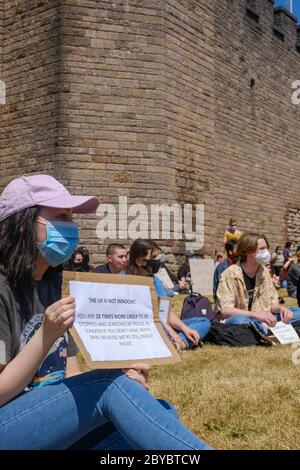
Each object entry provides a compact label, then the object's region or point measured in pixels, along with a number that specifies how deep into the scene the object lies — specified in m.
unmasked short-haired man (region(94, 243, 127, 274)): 6.04
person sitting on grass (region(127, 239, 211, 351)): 5.24
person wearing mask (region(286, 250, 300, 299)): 8.41
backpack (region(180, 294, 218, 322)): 6.34
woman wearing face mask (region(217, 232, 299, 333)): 5.50
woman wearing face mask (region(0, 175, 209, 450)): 1.89
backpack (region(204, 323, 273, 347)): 5.72
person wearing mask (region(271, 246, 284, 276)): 16.12
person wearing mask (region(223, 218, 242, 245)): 15.06
